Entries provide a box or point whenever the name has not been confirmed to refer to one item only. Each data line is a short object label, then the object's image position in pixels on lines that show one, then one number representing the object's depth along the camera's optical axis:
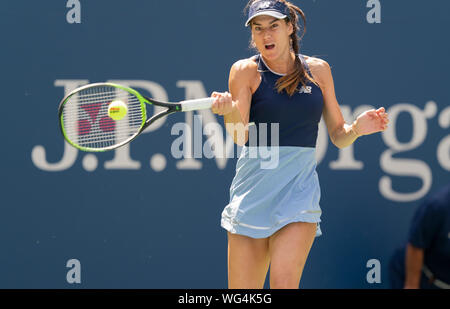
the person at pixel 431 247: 7.47
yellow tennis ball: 5.97
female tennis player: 5.99
